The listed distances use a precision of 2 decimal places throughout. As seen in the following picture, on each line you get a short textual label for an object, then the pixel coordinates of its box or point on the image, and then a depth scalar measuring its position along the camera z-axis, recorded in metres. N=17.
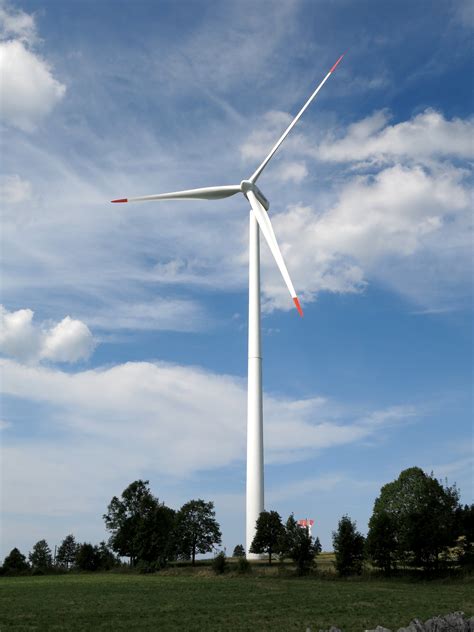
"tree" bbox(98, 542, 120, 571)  97.50
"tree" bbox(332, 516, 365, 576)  64.62
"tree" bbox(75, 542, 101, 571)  97.31
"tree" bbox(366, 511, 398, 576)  65.88
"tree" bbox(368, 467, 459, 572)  64.00
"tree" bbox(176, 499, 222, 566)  87.75
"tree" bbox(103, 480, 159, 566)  100.62
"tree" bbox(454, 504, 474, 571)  65.56
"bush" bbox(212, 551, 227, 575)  69.06
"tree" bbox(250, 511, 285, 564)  72.88
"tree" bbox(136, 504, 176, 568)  88.00
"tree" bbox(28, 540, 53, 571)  136.62
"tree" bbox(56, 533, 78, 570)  153.75
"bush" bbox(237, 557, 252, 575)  67.56
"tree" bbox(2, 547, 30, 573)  96.00
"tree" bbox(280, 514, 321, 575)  68.06
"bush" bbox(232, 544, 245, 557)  105.75
